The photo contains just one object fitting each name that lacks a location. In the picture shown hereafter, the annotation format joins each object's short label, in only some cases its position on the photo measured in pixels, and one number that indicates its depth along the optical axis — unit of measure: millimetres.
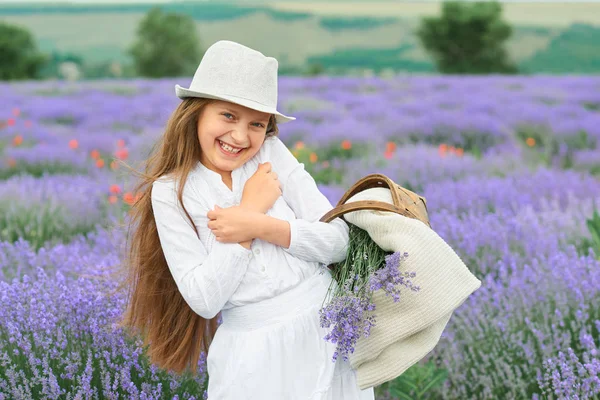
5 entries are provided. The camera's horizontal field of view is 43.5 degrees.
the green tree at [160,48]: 31531
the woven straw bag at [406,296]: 1905
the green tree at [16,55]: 30328
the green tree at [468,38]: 29481
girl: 1907
